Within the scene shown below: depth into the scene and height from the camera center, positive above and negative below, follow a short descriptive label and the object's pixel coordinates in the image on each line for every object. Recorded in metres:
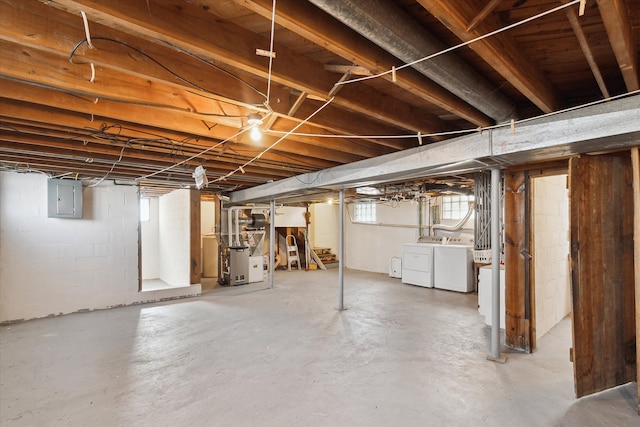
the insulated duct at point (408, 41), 1.08 +0.70
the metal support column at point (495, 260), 2.70 -0.41
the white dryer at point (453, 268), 5.40 -0.96
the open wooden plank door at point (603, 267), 2.22 -0.40
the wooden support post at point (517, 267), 2.98 -0.53
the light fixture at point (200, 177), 3.07 +0.39
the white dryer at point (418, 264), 5.84 -0.97
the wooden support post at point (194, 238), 5.34 -0.38
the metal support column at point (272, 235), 5.81 -0.38
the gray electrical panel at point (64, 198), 4.21 +0.26
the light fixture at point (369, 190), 5.30 +0.42
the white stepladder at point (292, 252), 8.18 -0.99
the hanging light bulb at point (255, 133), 2.25 +0.60
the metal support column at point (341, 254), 4.33 -0.55
